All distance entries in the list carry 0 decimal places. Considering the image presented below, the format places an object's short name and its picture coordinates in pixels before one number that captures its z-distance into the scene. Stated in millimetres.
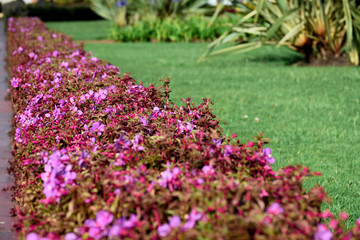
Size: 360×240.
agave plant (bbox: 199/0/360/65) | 10008
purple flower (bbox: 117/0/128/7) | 18522
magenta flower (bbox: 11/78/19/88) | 4539
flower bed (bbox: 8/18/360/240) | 1787
